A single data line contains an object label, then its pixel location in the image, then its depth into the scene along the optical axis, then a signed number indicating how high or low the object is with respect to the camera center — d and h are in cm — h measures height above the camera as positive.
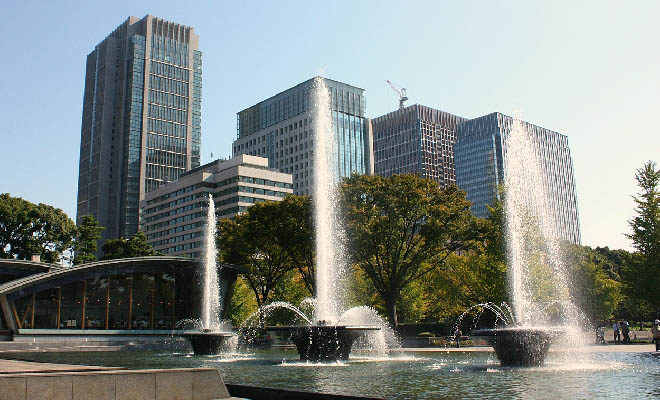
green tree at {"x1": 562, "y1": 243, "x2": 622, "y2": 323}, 5681 +151
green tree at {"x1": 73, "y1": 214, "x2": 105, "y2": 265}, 7262 +949
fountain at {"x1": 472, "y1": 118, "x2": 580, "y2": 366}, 2006 +237
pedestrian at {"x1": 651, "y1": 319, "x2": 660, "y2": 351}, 2695 -136
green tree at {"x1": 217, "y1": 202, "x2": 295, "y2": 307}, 4712 +554
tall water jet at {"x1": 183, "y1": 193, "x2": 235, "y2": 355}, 4644 +210
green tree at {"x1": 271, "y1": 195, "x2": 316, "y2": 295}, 4475 +627
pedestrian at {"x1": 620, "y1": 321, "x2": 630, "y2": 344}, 3728 -187
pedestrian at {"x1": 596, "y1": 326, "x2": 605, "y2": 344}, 3866 -212
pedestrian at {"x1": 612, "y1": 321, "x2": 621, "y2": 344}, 3800 -192
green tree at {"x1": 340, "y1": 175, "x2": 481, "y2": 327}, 4122 +610
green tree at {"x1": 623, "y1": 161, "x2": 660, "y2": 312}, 4025 +381
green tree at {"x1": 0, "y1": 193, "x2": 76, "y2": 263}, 6794 +1026
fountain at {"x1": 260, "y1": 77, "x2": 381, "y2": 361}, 2431 +143
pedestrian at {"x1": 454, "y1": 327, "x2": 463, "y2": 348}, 3825 -200
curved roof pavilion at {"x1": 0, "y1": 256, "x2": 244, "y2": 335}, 4291 +157
